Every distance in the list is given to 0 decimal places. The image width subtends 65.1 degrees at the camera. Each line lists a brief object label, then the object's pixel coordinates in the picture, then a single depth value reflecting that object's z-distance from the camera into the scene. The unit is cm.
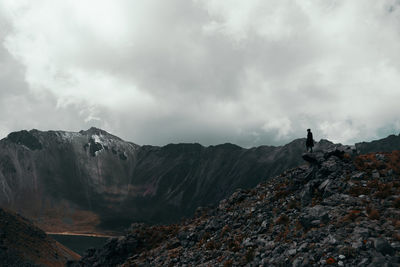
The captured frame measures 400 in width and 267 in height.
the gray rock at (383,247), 2012
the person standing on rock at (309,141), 4136
